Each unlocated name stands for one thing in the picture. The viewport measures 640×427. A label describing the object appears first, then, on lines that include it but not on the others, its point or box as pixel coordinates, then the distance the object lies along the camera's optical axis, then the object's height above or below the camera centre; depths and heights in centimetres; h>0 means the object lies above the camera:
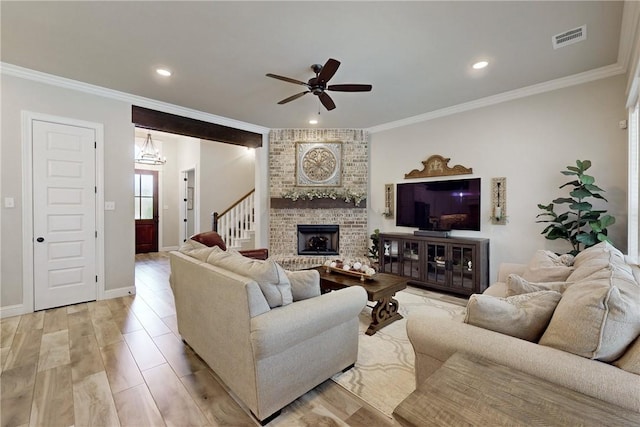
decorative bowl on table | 308 -66
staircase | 620 -26
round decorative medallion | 549 +97
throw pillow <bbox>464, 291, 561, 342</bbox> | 124 -47
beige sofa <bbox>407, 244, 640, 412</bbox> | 93 -54
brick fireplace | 549 +19
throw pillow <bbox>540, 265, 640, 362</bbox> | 99 -41
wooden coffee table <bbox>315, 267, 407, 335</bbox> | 276 -79
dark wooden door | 751 +7
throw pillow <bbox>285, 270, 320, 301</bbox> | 190 -50
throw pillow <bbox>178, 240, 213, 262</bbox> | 224 -33
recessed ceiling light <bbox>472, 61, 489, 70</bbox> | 301 +165
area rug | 186 -123
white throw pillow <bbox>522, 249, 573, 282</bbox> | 209 -45
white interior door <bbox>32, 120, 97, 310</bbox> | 334 -2
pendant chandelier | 692 +147
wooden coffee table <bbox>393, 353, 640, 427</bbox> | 75 -57
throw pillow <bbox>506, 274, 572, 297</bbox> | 151 -41
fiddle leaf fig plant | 289 -6
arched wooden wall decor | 432 +72
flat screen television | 417 +13
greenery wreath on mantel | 537 +35
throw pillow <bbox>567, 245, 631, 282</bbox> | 159 -31
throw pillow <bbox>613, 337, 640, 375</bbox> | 93 -51
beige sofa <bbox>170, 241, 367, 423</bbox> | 157 -72
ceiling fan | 278 +140
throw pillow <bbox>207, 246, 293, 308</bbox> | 168 -40
